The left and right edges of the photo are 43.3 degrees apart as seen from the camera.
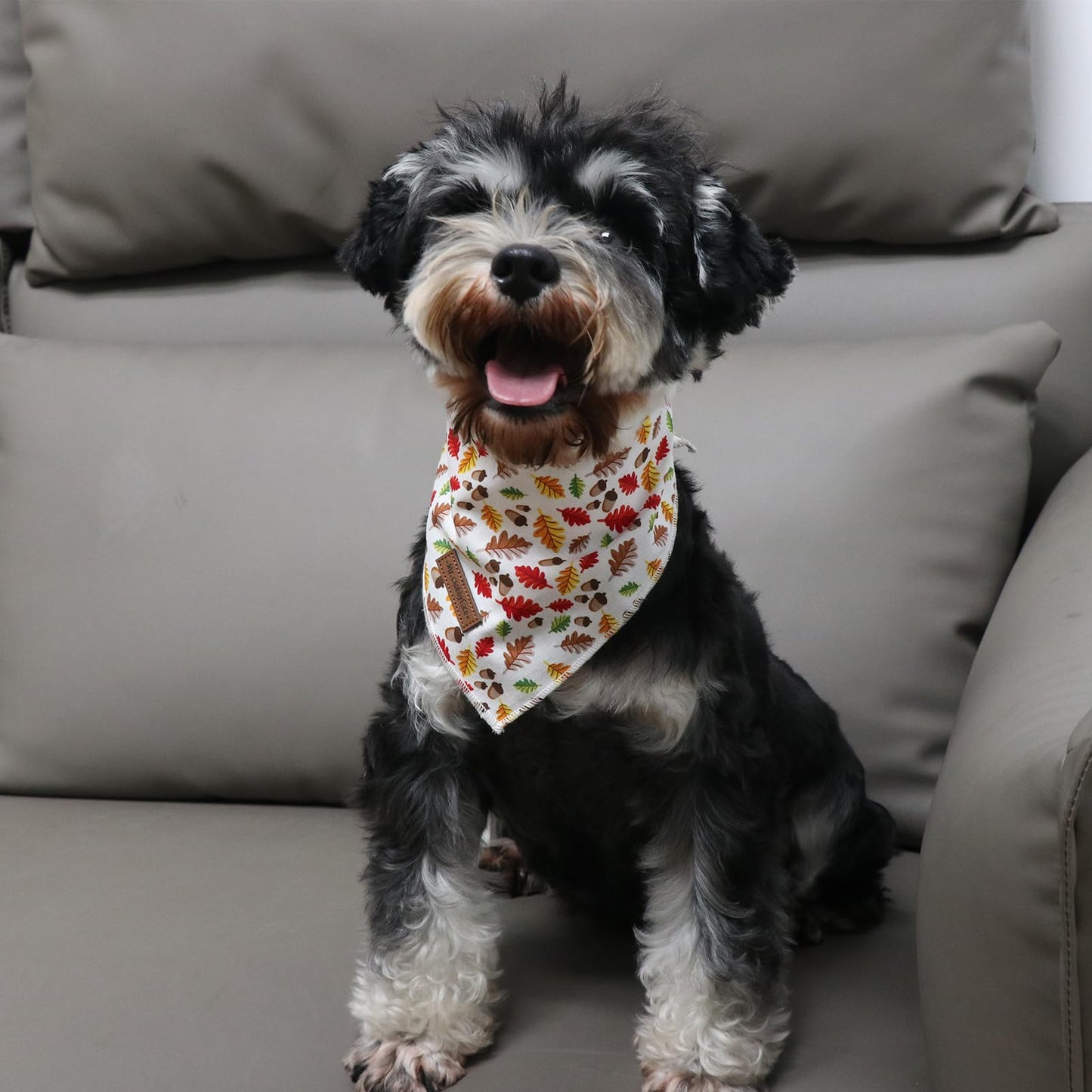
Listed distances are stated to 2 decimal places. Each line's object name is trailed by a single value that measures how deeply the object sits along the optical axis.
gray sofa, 1.50
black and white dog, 1.25
